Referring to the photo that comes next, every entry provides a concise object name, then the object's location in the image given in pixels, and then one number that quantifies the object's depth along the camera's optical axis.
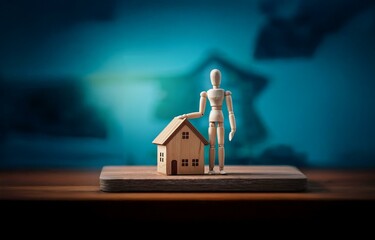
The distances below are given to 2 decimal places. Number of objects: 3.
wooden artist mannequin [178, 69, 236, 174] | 1.66
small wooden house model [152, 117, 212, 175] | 1.61
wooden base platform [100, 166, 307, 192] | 1.53
